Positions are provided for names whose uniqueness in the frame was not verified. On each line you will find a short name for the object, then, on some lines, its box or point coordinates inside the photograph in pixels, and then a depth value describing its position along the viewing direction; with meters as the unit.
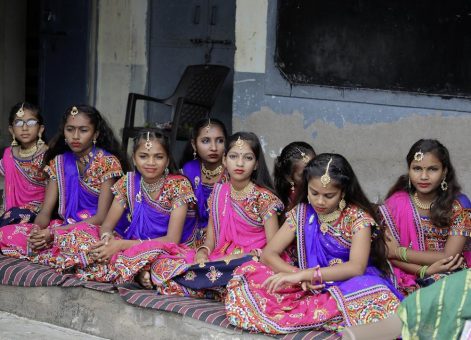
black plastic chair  11.04
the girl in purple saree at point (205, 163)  7.69
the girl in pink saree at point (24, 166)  8.20
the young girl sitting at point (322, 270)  5.87
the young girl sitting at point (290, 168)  7.16
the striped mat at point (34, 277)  7.12
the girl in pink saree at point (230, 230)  6.71
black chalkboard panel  8.64
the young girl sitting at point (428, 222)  6.57
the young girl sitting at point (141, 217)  7.14
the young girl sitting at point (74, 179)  7.77
